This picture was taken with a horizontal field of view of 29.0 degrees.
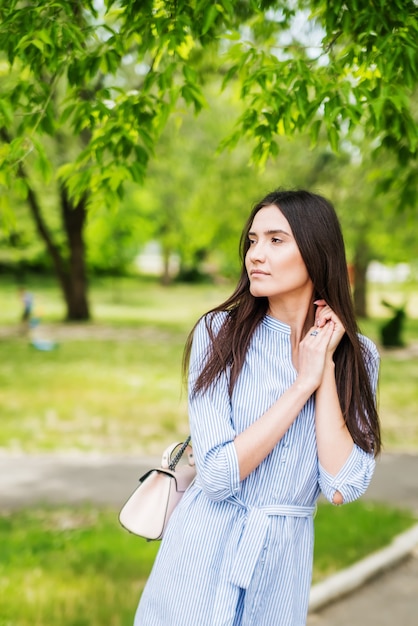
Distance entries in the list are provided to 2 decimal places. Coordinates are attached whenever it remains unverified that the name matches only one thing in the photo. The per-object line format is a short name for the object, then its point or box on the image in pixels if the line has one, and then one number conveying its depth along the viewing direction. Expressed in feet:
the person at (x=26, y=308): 71.87
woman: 7.35
